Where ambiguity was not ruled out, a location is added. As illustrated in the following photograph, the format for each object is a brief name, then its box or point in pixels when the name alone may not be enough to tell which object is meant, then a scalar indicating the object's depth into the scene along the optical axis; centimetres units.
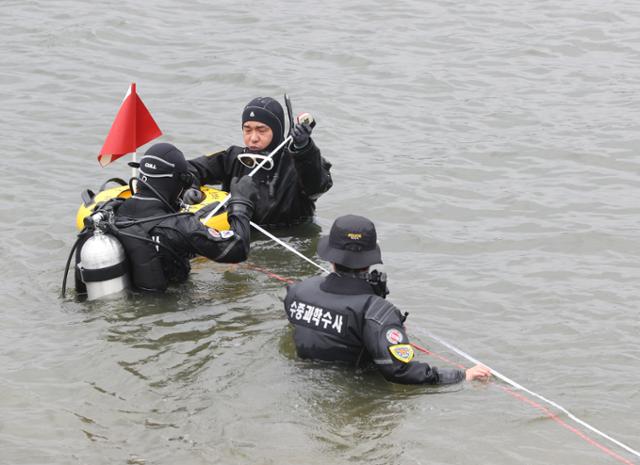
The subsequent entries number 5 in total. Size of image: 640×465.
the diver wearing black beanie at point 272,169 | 1911
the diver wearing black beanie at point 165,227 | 1598
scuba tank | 1568
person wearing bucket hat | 1321
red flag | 1881
